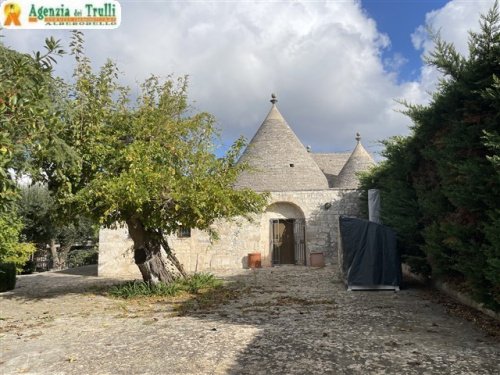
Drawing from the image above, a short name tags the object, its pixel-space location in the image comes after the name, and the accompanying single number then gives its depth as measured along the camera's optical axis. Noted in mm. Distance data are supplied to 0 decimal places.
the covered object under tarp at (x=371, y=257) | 9359
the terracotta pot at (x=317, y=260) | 15969
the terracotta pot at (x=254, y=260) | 16062
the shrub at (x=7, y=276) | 11625
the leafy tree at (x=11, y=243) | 10125
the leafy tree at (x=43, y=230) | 20625
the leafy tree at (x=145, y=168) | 8273
